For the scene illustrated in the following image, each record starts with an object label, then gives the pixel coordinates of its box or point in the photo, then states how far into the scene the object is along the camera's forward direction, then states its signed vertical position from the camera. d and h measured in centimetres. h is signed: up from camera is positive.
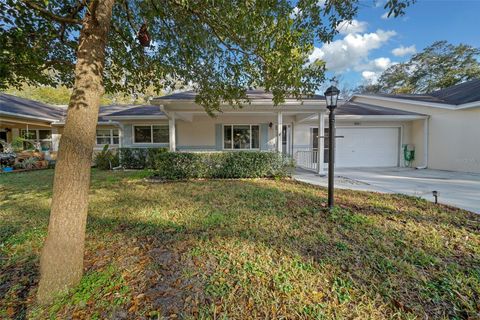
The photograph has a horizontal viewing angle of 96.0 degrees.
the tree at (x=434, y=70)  2177 +902
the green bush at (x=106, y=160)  1167 -45
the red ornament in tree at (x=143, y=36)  387 +210
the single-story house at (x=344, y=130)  1030 +108
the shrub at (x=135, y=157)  1138 -29
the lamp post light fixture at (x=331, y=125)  429 +50
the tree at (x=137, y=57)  206 +176
